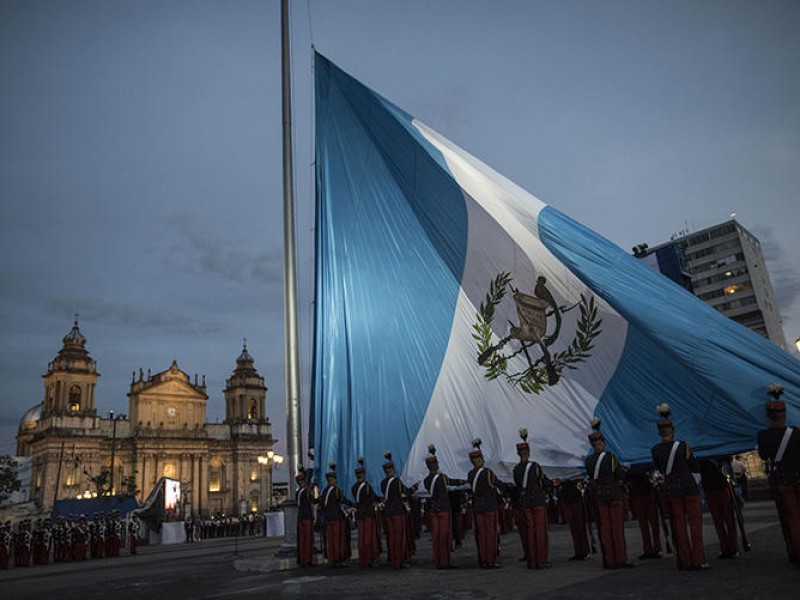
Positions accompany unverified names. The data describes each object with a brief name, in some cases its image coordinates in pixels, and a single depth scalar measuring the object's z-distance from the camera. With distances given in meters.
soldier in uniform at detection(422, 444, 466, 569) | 8.89
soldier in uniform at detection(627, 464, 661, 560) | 8.70
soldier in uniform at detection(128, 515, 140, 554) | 28.11
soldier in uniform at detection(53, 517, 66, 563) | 25.69
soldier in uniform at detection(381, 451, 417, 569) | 9.31
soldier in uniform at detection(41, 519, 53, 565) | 25.52
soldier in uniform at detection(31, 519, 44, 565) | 25.40
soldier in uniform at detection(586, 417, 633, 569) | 7.75
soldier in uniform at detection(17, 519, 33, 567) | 24.50
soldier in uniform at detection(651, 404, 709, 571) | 6.96
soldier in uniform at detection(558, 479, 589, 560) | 9.18
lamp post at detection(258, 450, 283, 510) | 35.34
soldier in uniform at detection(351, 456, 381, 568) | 9.50
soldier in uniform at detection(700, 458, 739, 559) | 7.68
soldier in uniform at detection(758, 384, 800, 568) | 6.44
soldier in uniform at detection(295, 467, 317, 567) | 10.88
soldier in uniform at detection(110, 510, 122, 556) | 26.88
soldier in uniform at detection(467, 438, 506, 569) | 8.75
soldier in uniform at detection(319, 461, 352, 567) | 10.31
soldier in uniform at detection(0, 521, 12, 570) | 23.56
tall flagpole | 10.59
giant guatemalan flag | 7.78
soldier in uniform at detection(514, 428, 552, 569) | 8.36
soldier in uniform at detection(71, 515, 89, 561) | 25.70
